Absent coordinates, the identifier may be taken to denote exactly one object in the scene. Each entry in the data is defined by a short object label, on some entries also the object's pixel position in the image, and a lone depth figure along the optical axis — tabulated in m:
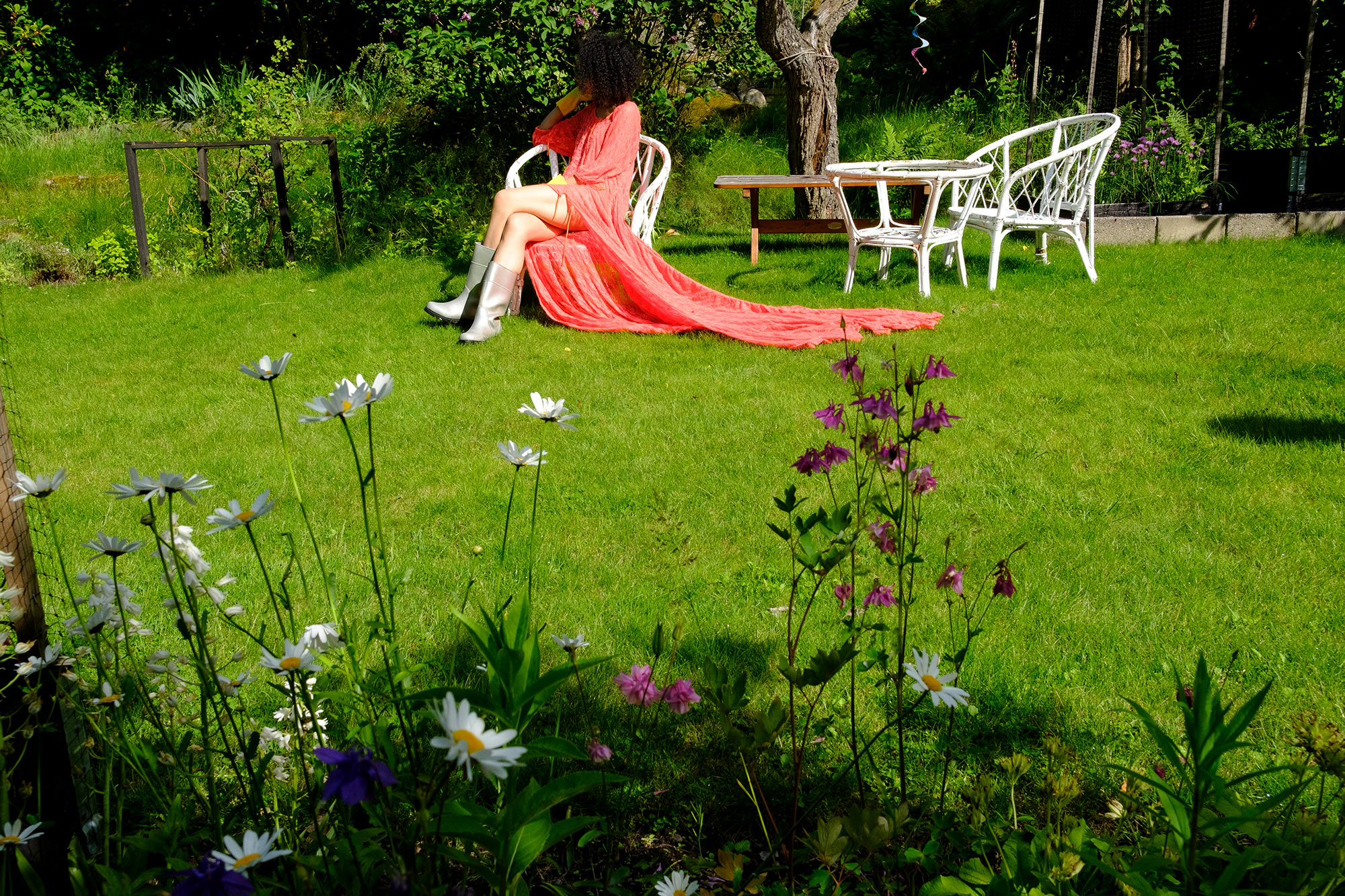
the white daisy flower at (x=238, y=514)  1.07
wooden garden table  7.30
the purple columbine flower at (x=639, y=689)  1.33
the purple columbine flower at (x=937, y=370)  1.35
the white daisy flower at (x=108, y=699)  1.23
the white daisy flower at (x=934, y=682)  1.14
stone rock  12.45
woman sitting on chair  5.52
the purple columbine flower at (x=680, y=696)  1.32
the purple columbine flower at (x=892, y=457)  1.37
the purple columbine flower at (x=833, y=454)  1.31
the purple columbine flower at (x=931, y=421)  1.30
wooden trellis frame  7.28
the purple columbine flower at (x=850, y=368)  1.33
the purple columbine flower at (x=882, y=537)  1.36
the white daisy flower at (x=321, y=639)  1.22
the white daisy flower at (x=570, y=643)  1.27
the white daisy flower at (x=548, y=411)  1.30
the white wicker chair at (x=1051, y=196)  6.07
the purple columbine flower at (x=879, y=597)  1.38
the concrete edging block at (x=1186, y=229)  7.61
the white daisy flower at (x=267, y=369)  1.15
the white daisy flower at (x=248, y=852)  0.81
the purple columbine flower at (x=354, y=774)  0.71
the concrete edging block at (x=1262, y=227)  7.58
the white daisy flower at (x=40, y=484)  1.11
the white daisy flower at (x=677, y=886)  1.15
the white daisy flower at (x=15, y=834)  0.97
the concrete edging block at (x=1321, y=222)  7.52
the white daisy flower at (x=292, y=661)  1.03
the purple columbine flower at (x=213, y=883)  0.78
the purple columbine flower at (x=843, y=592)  1.46
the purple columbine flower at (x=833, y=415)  1.35
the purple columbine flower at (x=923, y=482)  1.34
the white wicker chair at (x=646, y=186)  6.75
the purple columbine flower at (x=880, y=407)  1.26
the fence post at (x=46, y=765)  1.27
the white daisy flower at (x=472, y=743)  0.67
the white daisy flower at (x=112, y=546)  1.10
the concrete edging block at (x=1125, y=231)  7.60
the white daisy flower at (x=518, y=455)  1.26
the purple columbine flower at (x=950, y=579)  1.33
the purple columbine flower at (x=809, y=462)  1.36
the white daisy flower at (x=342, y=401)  1.05
